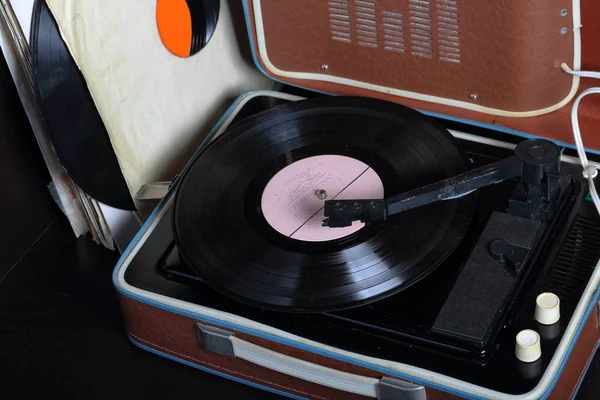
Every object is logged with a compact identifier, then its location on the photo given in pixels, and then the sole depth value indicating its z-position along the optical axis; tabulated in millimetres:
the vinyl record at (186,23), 1358
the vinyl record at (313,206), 1230
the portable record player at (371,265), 1202
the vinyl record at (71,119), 1239
